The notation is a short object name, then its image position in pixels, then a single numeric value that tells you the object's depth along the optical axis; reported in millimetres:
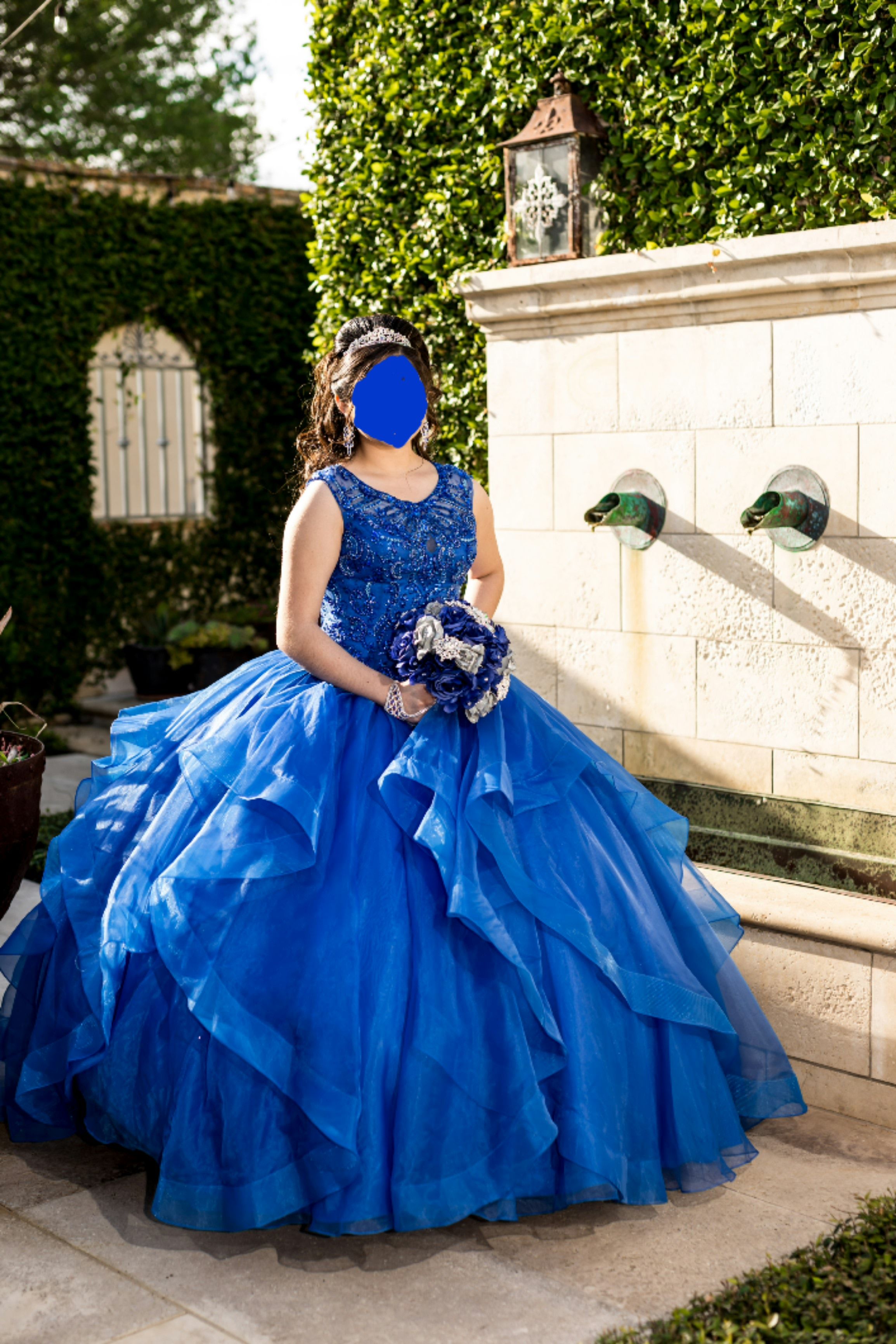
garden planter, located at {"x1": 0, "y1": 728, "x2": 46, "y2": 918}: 3467
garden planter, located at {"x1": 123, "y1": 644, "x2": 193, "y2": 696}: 8039
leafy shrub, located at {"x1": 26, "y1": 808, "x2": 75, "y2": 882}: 4957
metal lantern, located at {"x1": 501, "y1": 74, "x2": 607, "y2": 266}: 4469
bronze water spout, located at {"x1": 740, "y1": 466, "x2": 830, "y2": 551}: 3873
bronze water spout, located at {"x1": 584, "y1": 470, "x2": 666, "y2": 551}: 4234
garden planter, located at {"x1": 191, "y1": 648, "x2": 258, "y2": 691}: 7996
